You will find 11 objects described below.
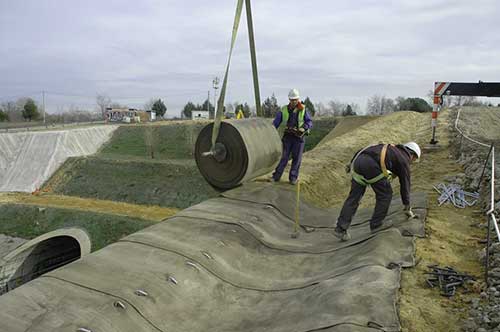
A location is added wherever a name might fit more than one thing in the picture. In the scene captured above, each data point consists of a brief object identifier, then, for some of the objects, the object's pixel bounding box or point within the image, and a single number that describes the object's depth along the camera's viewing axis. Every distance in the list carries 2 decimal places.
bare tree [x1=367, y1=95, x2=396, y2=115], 62.91
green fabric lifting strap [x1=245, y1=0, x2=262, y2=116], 7.30
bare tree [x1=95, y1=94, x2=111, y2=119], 80.54
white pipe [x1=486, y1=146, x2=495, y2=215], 4.28
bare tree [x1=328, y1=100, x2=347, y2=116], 59.56
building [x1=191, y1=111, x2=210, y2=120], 46.88
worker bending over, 4.91
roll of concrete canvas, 7.03
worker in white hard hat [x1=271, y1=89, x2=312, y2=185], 7.41
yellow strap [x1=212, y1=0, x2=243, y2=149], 6.50
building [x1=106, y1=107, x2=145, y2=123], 56.99
